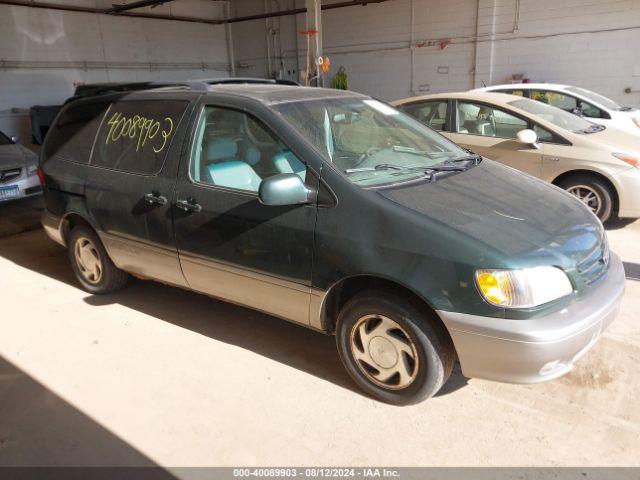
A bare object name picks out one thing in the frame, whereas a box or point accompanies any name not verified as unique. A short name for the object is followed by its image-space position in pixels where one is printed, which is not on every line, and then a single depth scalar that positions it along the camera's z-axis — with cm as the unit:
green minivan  244
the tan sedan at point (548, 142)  566
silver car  709
